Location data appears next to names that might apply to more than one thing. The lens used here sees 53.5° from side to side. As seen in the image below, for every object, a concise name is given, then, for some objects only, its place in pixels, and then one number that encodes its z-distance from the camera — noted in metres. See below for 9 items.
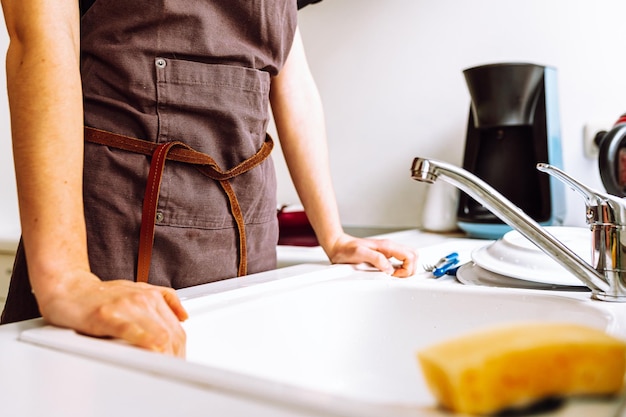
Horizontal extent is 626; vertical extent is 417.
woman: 0.56
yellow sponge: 0.25
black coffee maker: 1.24
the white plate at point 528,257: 0.74
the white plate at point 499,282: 0.73
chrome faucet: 0.62
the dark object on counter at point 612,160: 0.97
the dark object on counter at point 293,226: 1.45
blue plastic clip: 0.85
